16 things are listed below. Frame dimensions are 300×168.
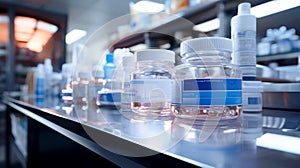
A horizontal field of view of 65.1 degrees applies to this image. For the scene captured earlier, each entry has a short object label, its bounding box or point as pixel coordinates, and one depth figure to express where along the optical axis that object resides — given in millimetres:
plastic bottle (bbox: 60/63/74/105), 913
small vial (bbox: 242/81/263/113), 524
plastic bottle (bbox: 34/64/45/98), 1624
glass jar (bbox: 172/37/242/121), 393
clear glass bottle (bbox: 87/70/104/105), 783
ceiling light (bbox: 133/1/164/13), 2410
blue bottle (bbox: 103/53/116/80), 744
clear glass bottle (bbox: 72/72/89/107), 837
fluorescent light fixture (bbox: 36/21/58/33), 3328
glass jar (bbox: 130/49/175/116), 471
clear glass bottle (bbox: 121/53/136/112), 565
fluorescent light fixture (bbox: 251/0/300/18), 1526
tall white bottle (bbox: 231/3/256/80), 527
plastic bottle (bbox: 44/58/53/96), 1605
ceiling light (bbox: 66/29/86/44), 2627
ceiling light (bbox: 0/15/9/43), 2959
